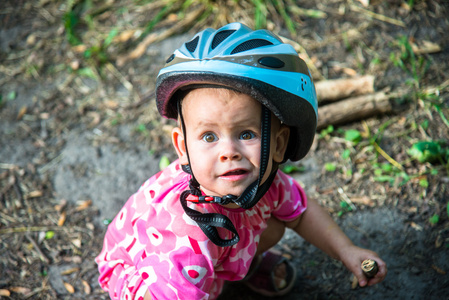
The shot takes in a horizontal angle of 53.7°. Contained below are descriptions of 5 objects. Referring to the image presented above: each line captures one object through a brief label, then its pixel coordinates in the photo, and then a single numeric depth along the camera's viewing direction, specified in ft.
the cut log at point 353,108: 11.55
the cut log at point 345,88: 11.84
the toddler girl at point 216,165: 6.00
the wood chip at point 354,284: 8.85
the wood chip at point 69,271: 9.59
